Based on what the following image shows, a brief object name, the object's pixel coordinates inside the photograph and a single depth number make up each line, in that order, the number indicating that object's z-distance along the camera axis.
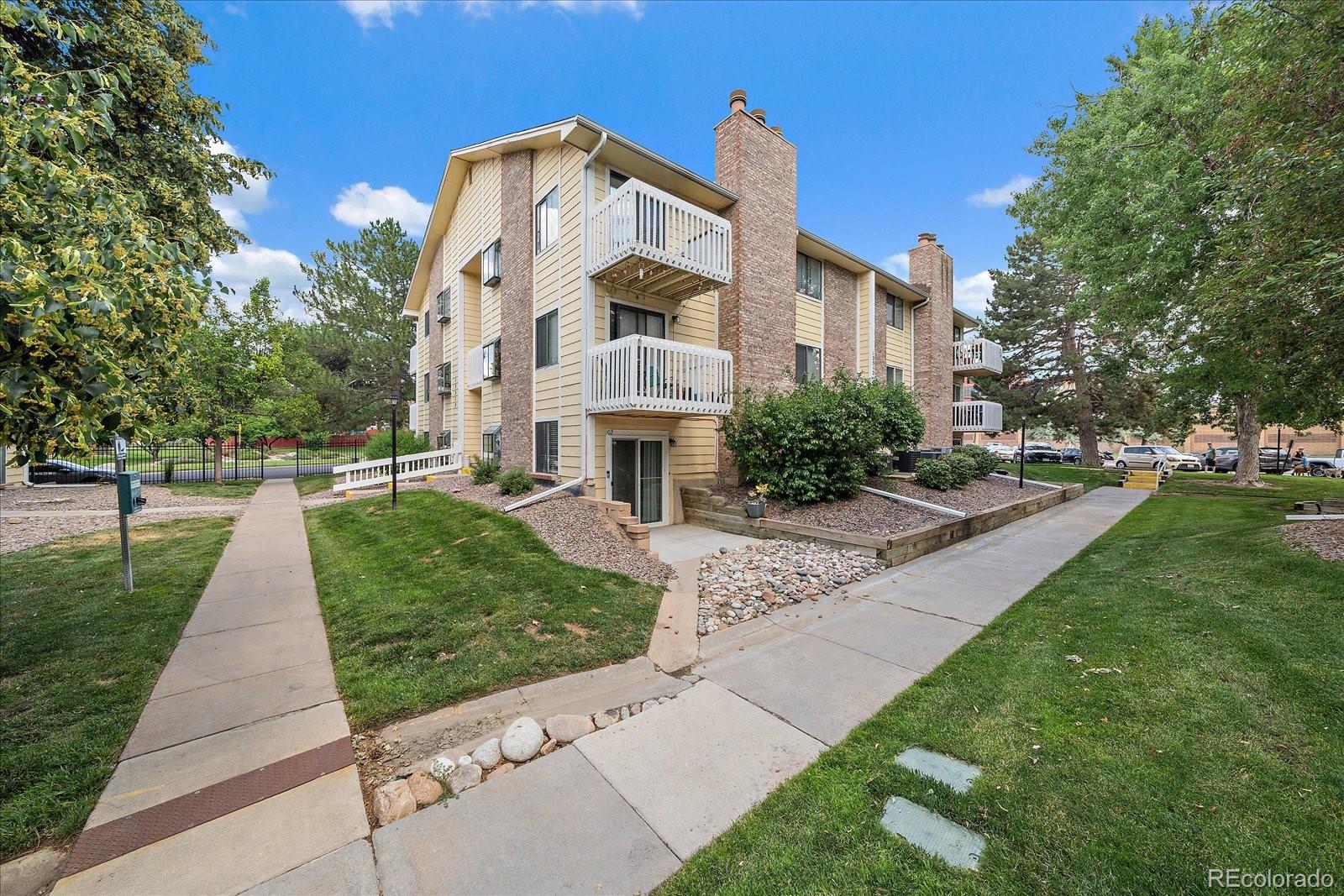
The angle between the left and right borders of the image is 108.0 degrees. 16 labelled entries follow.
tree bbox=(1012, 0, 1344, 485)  5.18
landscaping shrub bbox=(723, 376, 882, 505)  9.68
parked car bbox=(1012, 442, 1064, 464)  32.53
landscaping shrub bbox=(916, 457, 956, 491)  12.28
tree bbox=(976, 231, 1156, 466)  24.50
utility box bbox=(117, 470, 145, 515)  5.77
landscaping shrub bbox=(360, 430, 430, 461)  17.38
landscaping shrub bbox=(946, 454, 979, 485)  13.04
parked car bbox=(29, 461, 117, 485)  15.91
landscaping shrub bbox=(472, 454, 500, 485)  12.17
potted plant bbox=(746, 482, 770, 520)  9.35
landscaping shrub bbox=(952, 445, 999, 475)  15.29
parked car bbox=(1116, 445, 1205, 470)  26.78
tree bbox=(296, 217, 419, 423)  29.73
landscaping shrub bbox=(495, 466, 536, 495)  9.96
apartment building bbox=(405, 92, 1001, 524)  9.05
